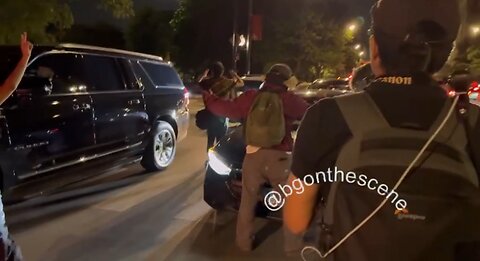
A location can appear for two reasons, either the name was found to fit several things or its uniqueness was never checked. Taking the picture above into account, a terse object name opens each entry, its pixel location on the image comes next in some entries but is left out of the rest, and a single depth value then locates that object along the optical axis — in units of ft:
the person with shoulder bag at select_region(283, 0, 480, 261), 4.98
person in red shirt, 15.07
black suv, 18.61
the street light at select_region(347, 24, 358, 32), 156.39
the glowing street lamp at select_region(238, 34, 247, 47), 62.34
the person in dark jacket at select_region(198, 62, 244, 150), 16.35
